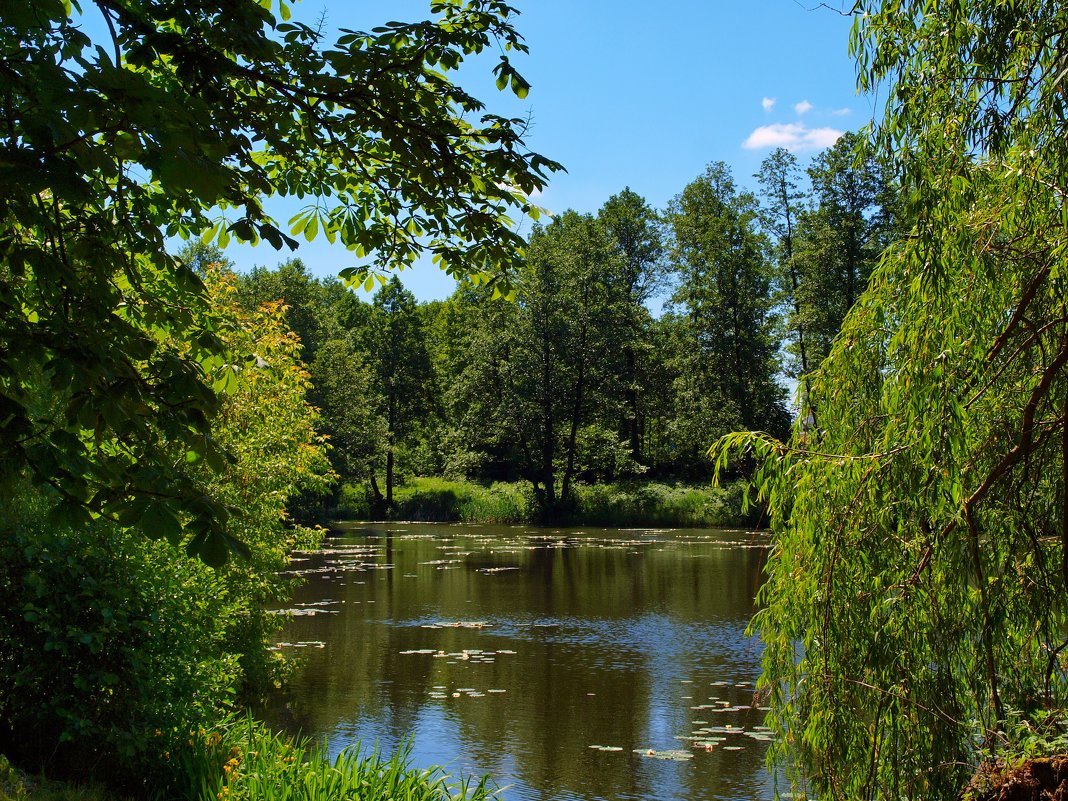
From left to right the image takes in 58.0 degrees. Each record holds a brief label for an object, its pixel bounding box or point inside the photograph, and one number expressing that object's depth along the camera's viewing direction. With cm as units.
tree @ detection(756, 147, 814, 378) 4003
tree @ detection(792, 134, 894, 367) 3506
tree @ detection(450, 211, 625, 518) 3950
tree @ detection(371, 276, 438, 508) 4597
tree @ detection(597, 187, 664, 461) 4722
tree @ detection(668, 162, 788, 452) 4119
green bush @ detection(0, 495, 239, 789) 566
